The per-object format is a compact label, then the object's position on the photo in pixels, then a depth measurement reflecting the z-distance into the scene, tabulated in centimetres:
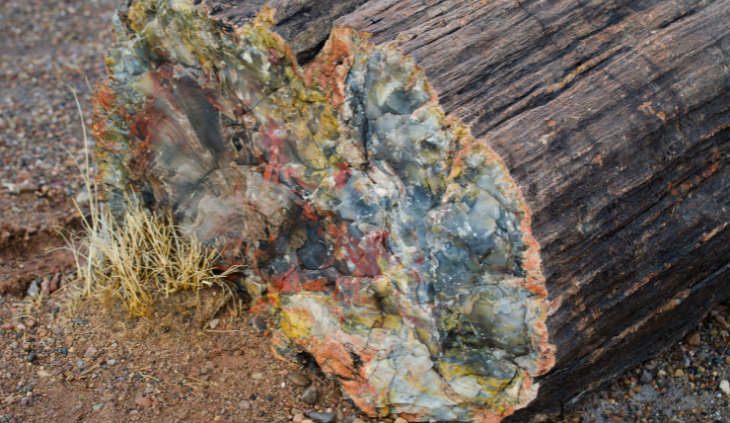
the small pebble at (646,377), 264
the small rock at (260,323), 294
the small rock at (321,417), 258
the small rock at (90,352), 279
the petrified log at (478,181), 201
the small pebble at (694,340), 278
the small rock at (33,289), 313
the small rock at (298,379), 272
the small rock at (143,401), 258
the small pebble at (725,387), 261
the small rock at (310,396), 266
